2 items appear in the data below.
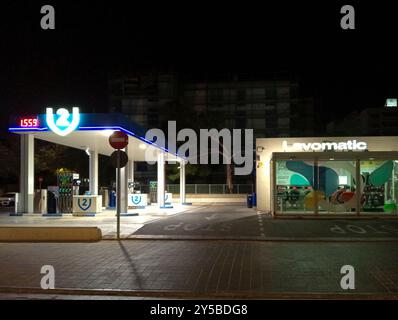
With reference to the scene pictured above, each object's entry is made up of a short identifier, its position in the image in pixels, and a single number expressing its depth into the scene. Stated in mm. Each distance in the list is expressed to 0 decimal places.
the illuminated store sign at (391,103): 93438
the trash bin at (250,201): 34222
